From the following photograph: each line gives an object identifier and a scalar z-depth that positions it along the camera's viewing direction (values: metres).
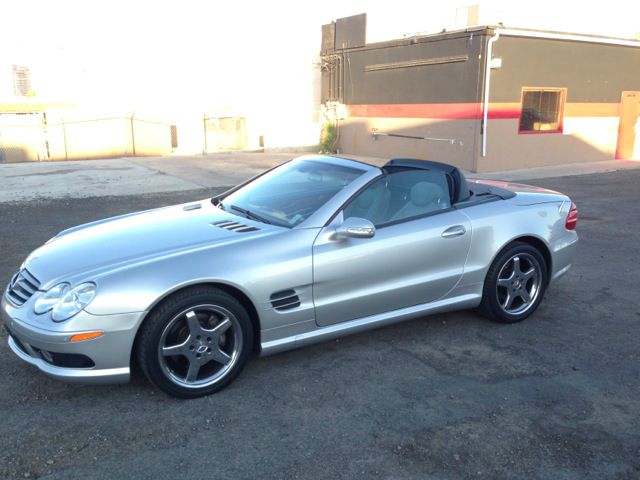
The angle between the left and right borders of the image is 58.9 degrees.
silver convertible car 3.26
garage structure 15.77
